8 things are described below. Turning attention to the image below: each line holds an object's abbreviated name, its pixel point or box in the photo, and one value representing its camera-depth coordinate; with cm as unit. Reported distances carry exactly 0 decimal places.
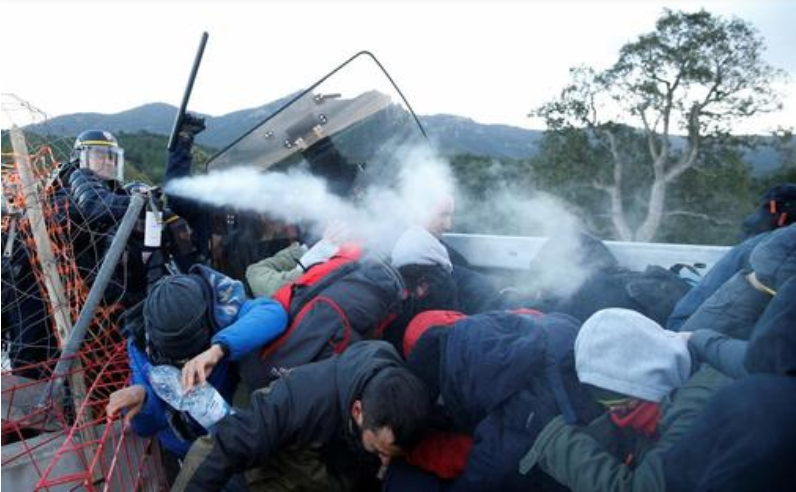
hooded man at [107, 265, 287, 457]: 240
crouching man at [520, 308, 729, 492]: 188
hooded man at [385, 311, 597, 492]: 211
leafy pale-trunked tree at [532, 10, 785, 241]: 1933
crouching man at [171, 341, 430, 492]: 211
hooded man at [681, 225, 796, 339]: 222
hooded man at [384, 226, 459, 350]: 320
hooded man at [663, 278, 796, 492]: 148
